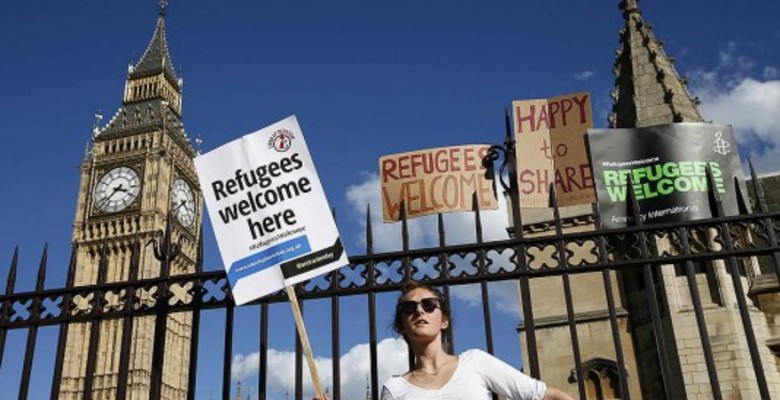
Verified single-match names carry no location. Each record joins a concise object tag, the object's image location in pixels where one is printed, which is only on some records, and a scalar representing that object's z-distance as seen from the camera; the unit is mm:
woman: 3268
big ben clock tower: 53250
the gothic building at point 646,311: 11797
